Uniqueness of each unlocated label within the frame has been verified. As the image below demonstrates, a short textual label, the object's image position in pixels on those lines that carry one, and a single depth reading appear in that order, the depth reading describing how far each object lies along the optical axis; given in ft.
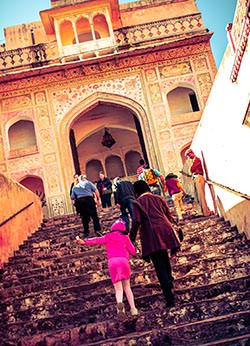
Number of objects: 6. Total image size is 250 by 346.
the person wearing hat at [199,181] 21.70
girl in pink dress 11.10
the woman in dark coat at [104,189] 33.24
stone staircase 9.57
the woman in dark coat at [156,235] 11.06
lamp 46.93
